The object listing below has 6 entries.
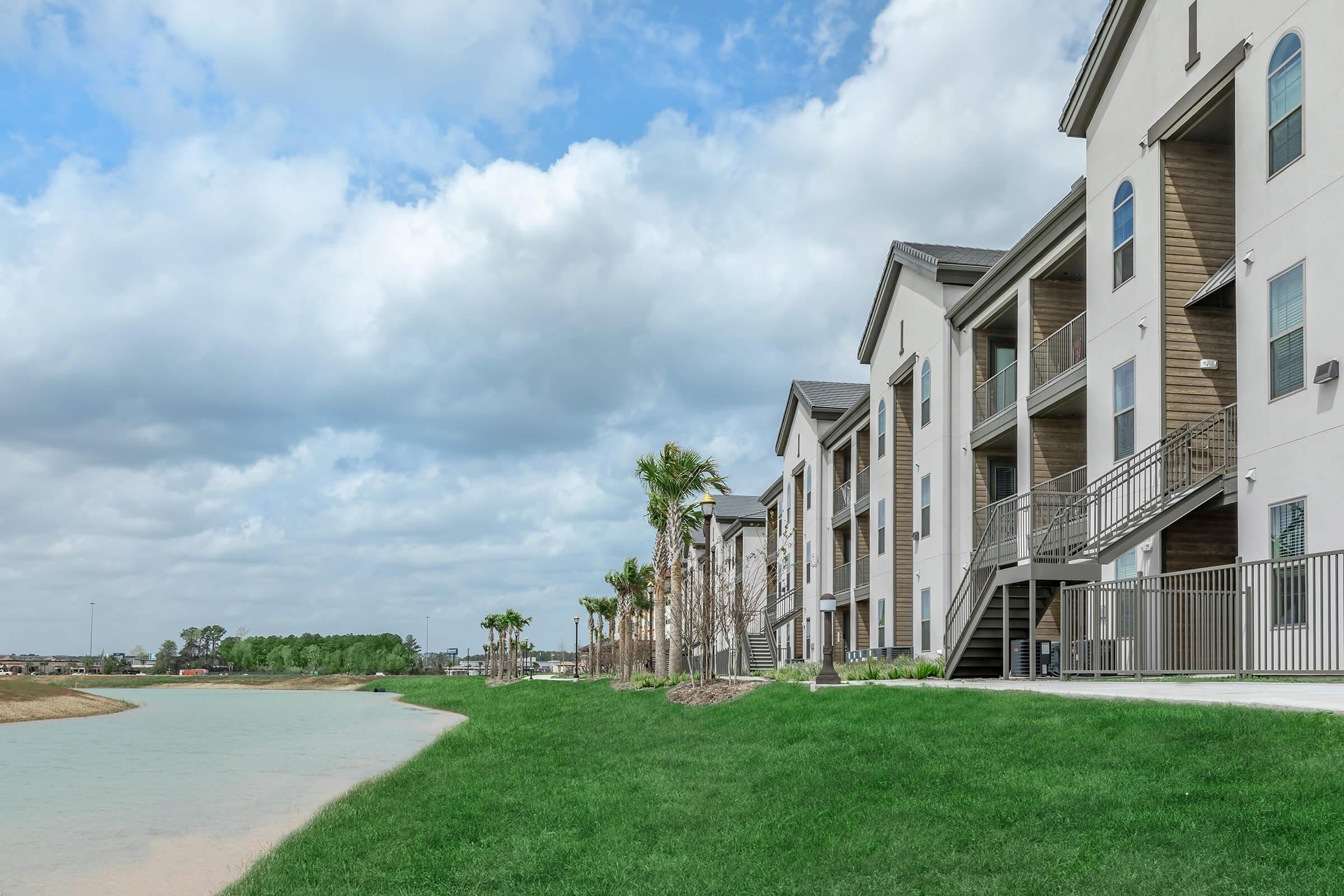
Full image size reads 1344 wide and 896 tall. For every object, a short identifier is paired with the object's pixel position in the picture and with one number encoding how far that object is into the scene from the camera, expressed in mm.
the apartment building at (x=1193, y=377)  17531
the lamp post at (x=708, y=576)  27922
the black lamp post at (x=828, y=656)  23406
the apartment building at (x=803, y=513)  49656
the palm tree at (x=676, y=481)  42031
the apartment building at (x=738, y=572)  32344
